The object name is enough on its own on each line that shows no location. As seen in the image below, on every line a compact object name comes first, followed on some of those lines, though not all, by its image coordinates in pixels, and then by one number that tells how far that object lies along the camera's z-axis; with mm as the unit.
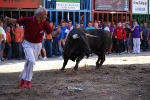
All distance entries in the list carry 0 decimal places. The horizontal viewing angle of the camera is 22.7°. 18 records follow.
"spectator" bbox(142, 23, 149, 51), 24281
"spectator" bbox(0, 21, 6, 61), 17078
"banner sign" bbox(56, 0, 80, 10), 22594
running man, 9023
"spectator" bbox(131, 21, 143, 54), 22859
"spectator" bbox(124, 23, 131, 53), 23203
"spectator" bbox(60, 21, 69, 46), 19812
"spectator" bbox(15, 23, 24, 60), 18188
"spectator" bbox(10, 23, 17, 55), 18391
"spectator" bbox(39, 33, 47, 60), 18517
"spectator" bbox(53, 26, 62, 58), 19906
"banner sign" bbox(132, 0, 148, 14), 27261
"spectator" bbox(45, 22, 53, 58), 19281
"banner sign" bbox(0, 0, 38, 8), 20188
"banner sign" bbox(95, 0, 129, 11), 24953
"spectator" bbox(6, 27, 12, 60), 18031
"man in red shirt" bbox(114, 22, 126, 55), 22203
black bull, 12766
